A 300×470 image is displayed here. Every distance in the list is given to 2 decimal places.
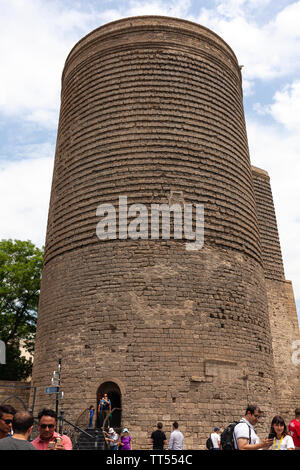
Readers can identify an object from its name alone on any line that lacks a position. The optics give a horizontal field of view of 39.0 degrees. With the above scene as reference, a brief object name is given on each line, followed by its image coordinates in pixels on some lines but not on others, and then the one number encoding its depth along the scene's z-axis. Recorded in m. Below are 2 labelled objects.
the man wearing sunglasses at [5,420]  3.95
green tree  23.84
